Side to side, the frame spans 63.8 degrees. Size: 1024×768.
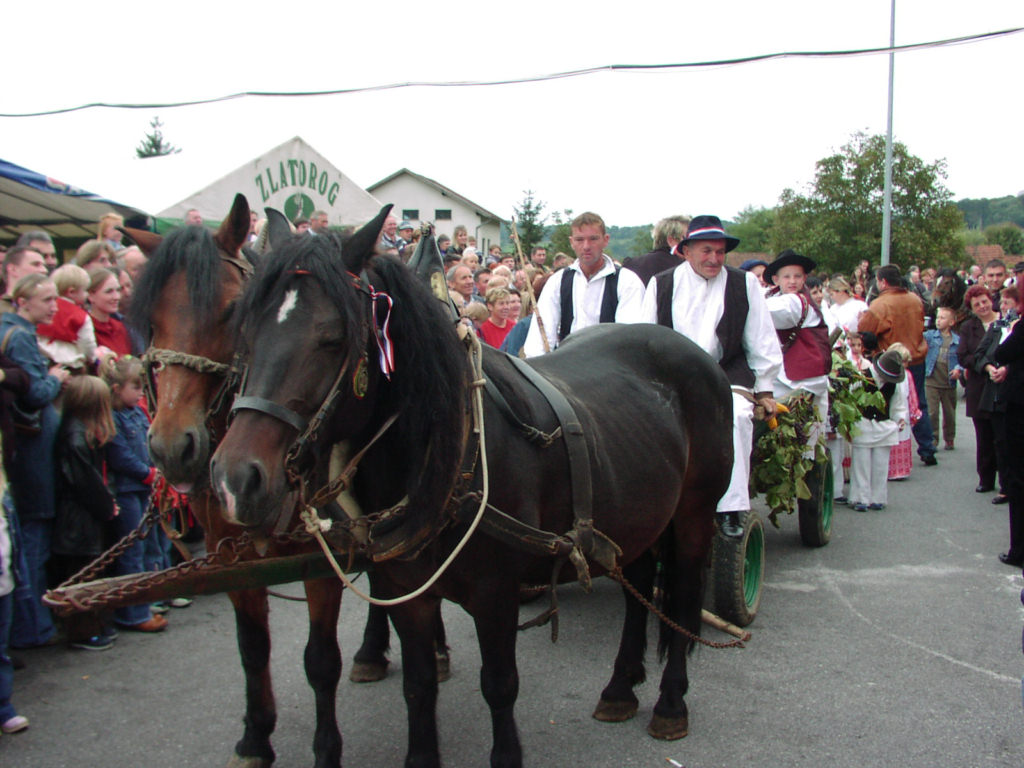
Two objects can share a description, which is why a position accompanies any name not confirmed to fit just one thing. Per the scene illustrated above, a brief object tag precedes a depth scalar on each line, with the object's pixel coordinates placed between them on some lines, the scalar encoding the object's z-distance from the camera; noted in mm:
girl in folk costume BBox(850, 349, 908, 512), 7578
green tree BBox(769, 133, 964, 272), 30172
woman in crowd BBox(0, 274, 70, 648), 4242
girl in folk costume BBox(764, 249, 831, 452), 6219
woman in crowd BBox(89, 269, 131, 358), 5059
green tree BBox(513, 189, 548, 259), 38938
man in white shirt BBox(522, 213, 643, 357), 5043
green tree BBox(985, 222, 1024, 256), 55981
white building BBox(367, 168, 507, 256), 55906
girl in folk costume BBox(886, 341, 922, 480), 8711
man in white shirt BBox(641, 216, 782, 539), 4566
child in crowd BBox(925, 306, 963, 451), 10297
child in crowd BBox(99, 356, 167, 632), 4637
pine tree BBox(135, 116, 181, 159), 57459
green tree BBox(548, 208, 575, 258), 33747
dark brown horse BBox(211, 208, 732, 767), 2109
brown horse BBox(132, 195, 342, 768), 2539
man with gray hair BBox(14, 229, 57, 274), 5366
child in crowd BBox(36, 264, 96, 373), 4590
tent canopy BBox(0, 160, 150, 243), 7625
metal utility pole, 18344
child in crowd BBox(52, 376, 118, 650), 4387
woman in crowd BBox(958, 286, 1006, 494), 8102
